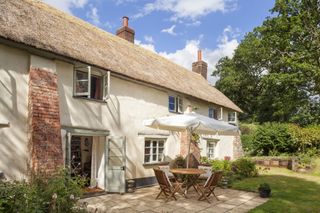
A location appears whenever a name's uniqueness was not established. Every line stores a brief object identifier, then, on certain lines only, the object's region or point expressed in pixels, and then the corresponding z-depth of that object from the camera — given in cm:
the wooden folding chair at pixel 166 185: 932
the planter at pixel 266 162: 2039
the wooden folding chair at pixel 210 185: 953
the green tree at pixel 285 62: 2327
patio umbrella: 976
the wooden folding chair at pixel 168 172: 1062
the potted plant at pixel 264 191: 1050
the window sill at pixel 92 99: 1039
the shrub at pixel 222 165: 1478
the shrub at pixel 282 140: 2108
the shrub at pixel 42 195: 552
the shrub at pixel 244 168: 1527
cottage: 840
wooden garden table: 965
